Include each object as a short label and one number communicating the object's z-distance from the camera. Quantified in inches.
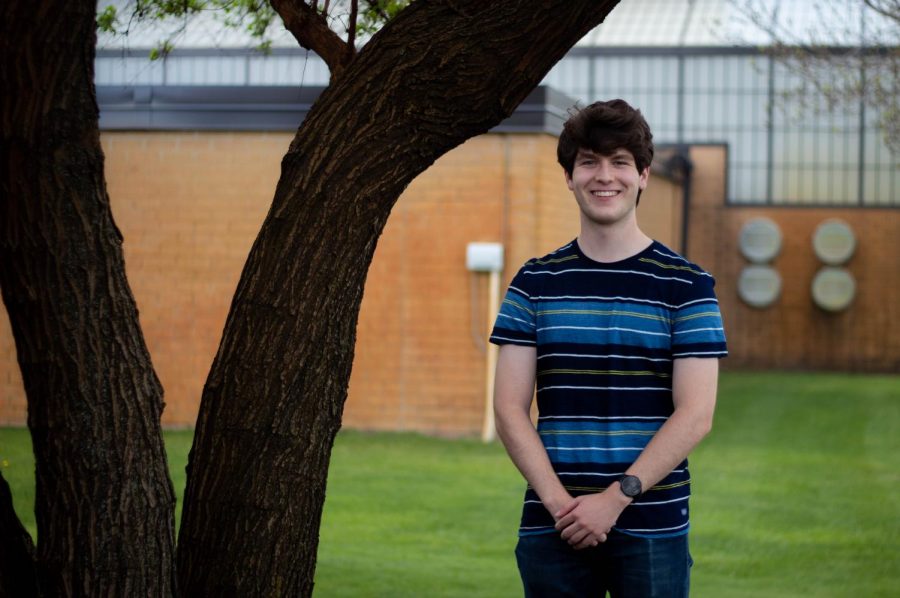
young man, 123.0
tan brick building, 531.5
